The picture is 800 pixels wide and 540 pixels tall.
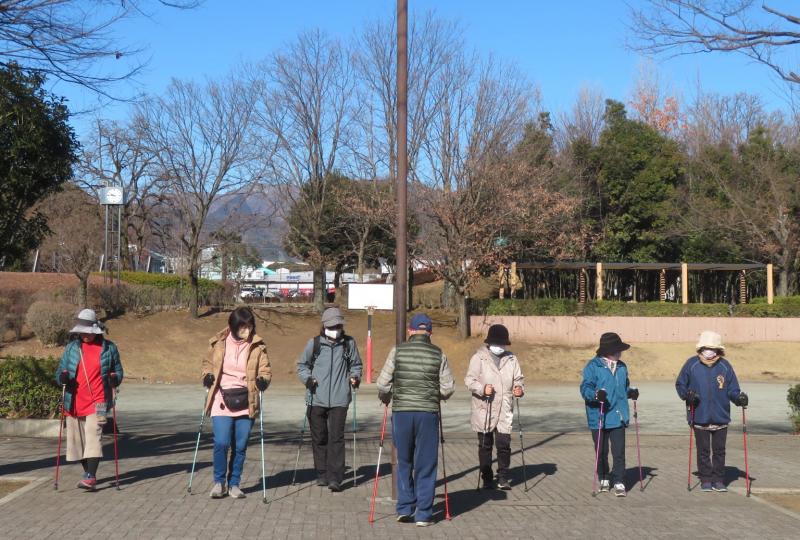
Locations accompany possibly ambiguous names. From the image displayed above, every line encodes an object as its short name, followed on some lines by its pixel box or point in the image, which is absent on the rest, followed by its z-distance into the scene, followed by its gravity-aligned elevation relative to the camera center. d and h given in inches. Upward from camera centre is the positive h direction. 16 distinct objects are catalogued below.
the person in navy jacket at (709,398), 377.7 -40.7
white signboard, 1112.8 +1.3
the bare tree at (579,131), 2321.6 +427.5
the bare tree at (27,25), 362.6 +107.2
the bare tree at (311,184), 1503.4 +186.8
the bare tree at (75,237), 1354.6 +88.0
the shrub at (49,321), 1228.5 -31.8
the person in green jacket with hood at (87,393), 351.3 -36.1
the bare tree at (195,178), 1438.2 +184.8
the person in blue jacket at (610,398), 369.7 -39.8
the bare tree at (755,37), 440.8 +123.4
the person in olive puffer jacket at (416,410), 308.2 -37.9
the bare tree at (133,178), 1641.7 +234.2
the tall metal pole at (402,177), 355.6 +47.7
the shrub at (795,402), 598.2 -67.2
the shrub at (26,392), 530.6 -54.2
